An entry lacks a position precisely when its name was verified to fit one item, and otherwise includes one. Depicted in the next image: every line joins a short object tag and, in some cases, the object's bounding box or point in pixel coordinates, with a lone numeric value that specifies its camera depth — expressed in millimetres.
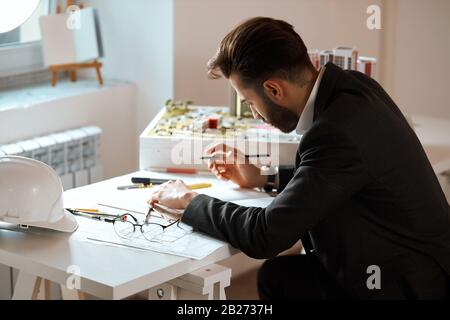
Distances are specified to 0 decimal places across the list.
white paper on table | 2242
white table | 2105
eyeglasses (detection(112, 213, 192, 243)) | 2306
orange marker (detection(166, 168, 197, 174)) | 2745
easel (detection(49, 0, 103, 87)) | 3291
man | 2192
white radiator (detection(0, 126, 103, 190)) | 2997
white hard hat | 2242
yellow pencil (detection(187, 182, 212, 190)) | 2629
